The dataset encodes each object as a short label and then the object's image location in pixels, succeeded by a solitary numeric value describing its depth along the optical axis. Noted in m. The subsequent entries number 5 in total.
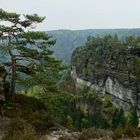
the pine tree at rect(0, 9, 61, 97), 23.30
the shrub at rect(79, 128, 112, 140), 14.58
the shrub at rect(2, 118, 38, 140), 11.25
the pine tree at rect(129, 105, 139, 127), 82.12
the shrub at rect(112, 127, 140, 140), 13.36
